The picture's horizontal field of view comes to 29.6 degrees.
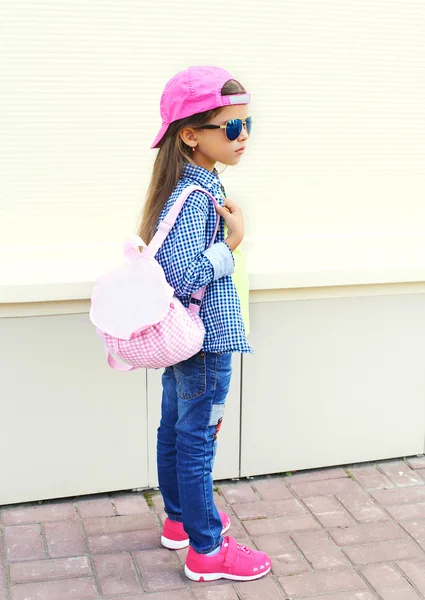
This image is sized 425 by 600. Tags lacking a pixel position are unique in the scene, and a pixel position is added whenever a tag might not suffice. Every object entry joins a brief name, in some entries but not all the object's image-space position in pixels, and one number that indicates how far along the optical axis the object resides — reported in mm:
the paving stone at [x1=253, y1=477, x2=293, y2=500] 3570
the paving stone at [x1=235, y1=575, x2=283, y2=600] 2818
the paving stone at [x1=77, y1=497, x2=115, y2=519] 3400
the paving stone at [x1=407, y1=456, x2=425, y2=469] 3887
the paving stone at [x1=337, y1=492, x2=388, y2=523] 3381
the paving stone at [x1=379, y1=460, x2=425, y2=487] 3723
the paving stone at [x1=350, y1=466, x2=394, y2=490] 3682
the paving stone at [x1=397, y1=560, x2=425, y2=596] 2897
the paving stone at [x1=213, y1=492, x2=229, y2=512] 3463
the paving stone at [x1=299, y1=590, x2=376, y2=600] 2811
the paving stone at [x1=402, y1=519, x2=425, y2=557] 3207
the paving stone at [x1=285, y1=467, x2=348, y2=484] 3732
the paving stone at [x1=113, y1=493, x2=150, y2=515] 3428
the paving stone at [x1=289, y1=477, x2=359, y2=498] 3602
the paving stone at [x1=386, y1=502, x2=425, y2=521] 3390
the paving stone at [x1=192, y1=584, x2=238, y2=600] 2816
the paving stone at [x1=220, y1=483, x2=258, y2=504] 3541
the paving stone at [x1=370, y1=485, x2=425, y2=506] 3528
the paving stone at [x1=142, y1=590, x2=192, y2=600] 2801
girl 2574
